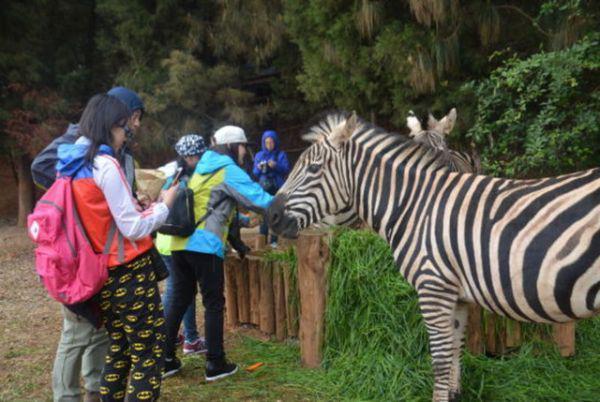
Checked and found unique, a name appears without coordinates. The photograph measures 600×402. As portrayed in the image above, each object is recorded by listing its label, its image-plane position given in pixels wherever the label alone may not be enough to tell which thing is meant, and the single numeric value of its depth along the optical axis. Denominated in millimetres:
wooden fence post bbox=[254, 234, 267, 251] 5656
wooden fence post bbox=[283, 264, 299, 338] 4719
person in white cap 4051
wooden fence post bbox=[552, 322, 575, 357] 4168
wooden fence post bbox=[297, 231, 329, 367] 4211
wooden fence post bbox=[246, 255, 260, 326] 5066
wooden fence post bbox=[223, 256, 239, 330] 5294
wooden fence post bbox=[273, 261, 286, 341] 4820
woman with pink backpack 2807
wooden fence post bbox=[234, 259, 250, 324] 5226
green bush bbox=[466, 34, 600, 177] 5016
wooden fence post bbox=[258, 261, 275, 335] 4945
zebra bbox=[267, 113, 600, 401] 2727
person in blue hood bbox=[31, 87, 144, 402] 3195
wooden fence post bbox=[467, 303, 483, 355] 4078
